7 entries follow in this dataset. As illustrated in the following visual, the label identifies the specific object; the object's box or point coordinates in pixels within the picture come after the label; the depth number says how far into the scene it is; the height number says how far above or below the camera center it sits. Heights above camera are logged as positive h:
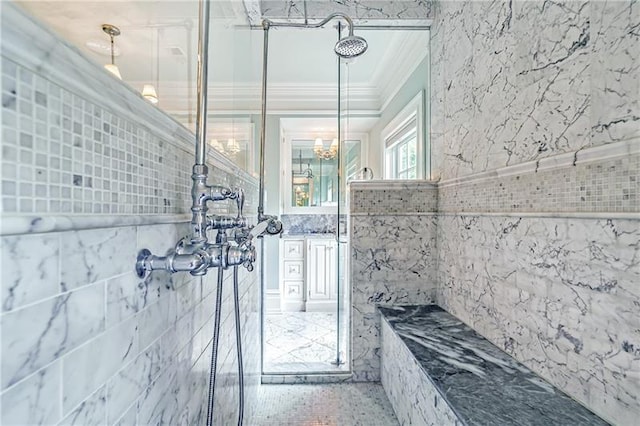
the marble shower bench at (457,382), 0.86 -0.59
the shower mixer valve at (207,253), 0.63 -0.11
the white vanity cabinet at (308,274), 3.20 -0.70
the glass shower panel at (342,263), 1.98 -0.39
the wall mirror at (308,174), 3.48 +0.42
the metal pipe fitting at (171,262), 0.61 -0.12
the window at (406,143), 2.15 +0.55
